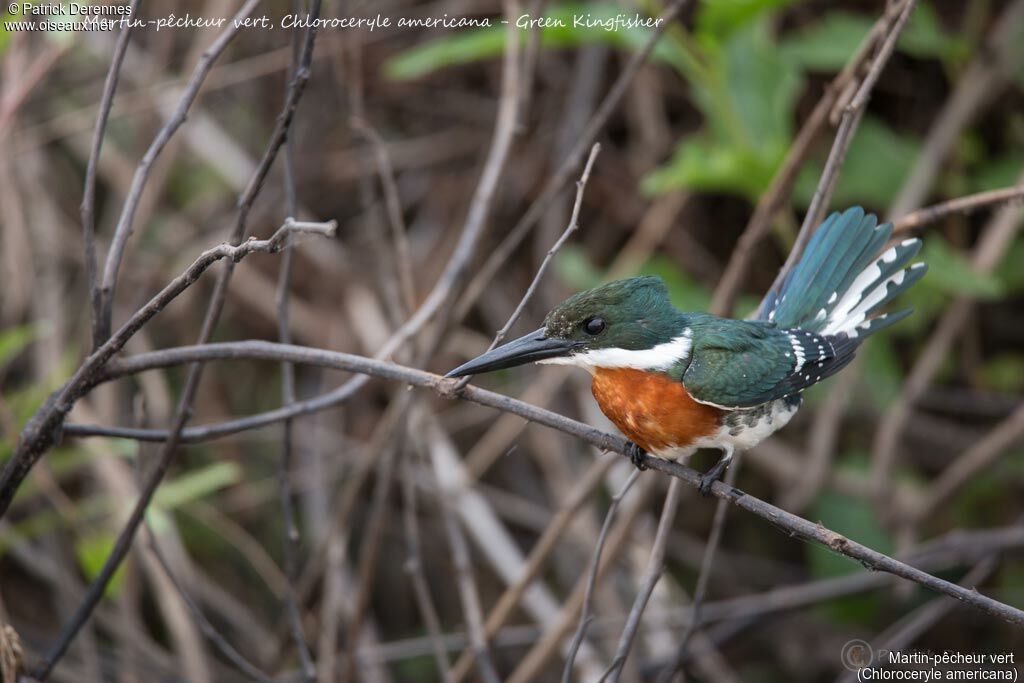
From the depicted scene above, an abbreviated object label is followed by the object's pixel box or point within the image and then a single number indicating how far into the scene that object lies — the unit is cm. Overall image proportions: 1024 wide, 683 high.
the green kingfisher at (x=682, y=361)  401
